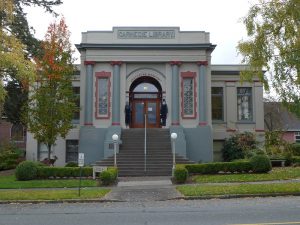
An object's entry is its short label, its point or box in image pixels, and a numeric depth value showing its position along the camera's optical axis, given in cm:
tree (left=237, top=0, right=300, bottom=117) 1883
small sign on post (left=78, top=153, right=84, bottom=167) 1688
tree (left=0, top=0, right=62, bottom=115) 1818
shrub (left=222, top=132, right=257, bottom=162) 3125
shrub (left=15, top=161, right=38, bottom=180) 2211
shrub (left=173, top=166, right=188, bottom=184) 2056
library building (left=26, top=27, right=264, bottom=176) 3025
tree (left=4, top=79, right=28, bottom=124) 3184
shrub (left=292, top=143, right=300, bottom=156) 3191
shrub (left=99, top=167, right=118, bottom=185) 2011
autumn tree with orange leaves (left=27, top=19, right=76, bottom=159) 2727
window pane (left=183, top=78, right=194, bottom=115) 3095
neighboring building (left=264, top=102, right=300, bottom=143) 5016
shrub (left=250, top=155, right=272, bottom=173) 2288
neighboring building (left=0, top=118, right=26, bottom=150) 4464
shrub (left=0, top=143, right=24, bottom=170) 3029
